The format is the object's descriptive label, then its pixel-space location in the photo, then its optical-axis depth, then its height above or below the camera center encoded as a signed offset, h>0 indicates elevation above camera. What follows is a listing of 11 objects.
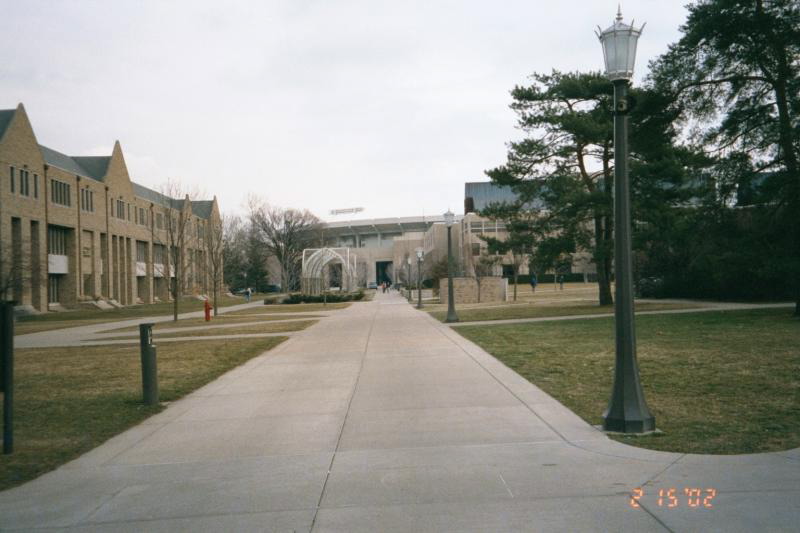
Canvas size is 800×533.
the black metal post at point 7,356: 7.05 -0.69
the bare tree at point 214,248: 43.56 +2.25
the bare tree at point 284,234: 86.56 +5.78
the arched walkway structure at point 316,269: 59.50 +0.95
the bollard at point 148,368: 10.43 -1.24
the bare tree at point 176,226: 33.30 +3.01
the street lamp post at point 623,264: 7.48 +0.11
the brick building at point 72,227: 43.81 +4.26
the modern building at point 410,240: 89.44 +6.05
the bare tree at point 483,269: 42.44 +0.58
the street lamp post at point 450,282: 27.48 -0.17
